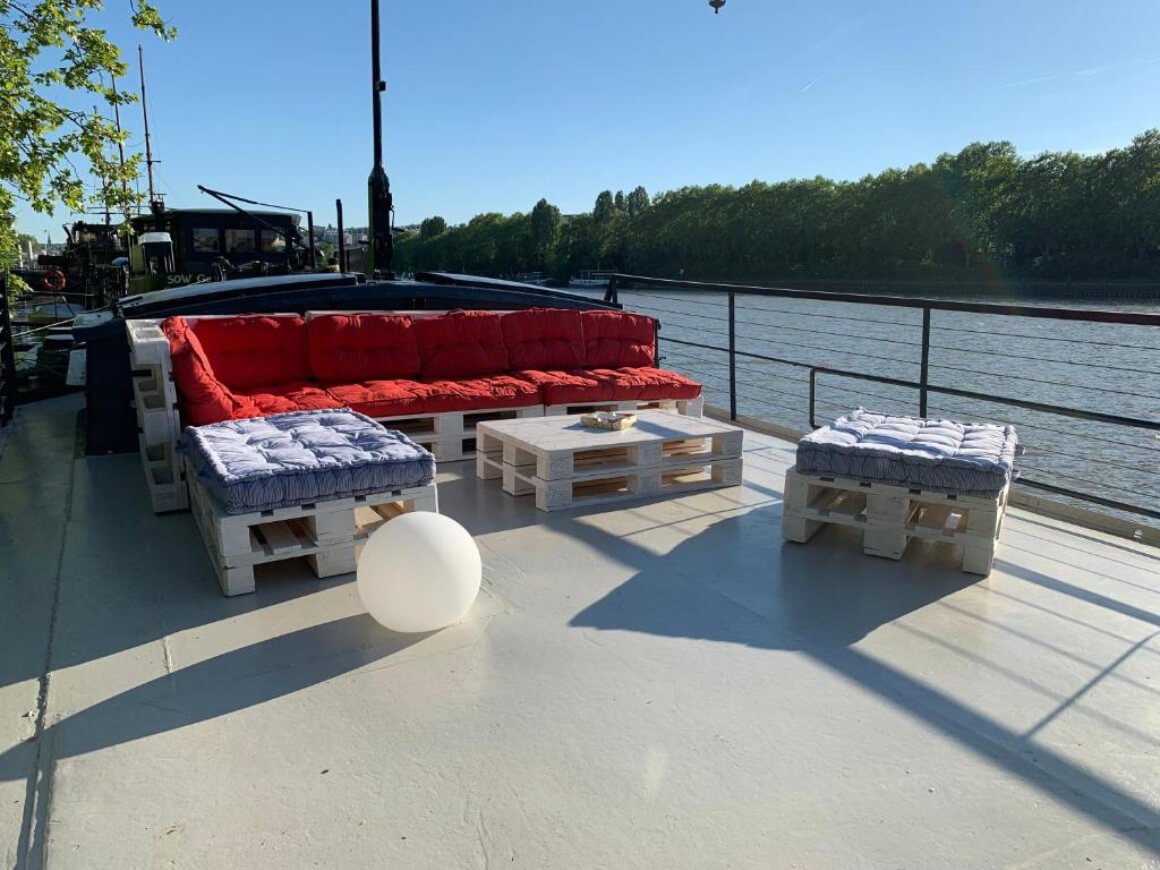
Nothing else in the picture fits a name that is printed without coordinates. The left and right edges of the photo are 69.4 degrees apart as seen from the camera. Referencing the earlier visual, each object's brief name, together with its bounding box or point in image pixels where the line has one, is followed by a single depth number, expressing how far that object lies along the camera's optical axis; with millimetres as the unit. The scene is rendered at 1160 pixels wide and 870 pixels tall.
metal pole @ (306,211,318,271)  11234
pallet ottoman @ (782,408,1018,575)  3158
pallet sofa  4004
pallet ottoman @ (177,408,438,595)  3008
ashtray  4336
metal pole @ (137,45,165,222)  14281
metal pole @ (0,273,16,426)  6586
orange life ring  26328
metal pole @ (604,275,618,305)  7227
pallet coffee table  4055
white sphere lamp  2584
